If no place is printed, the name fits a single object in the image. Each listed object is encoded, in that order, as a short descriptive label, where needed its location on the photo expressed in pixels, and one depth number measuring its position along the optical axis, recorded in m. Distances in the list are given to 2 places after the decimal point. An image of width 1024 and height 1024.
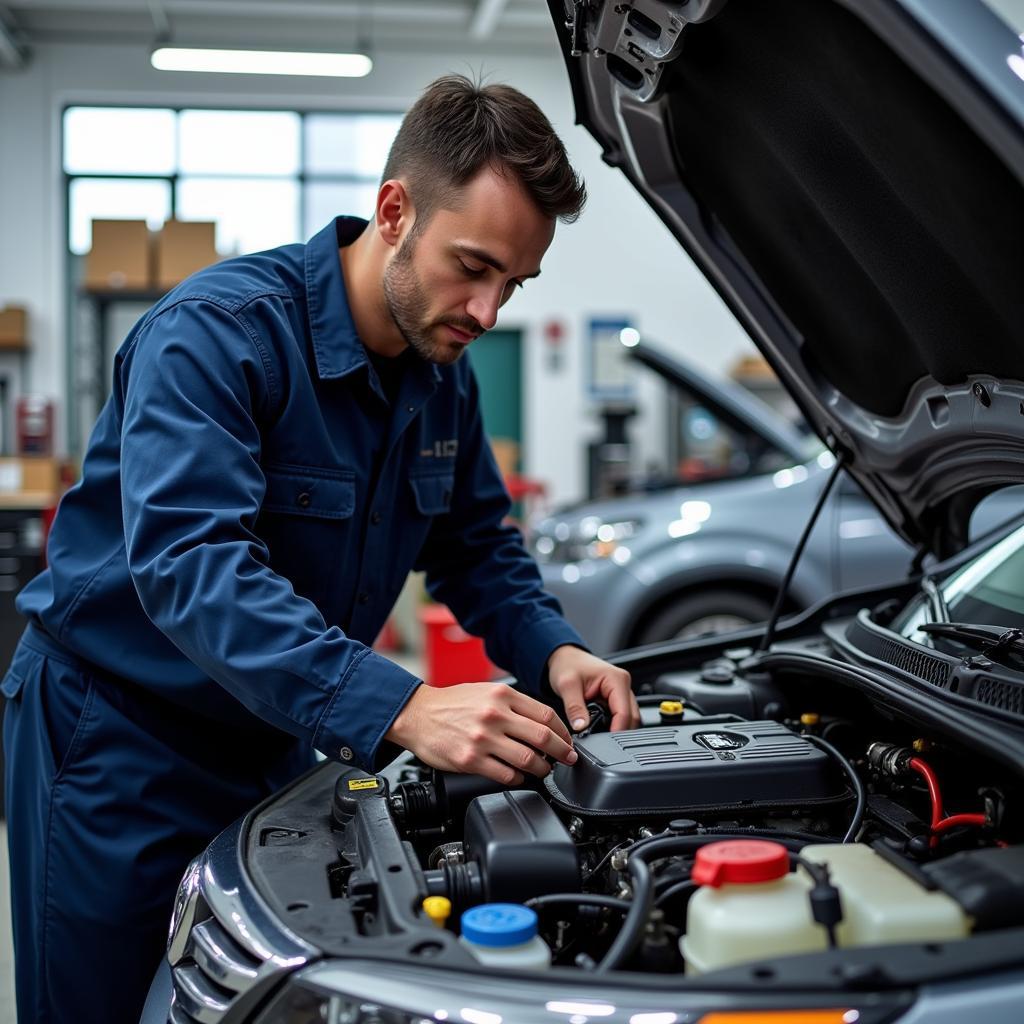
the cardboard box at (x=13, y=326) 8.81
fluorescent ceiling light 8.07
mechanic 1.31
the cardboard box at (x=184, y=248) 8.52
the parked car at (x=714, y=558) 4.05
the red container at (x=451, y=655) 4.69
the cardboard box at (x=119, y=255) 8.56
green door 9.81
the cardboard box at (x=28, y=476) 5.30
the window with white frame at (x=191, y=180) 9.33
